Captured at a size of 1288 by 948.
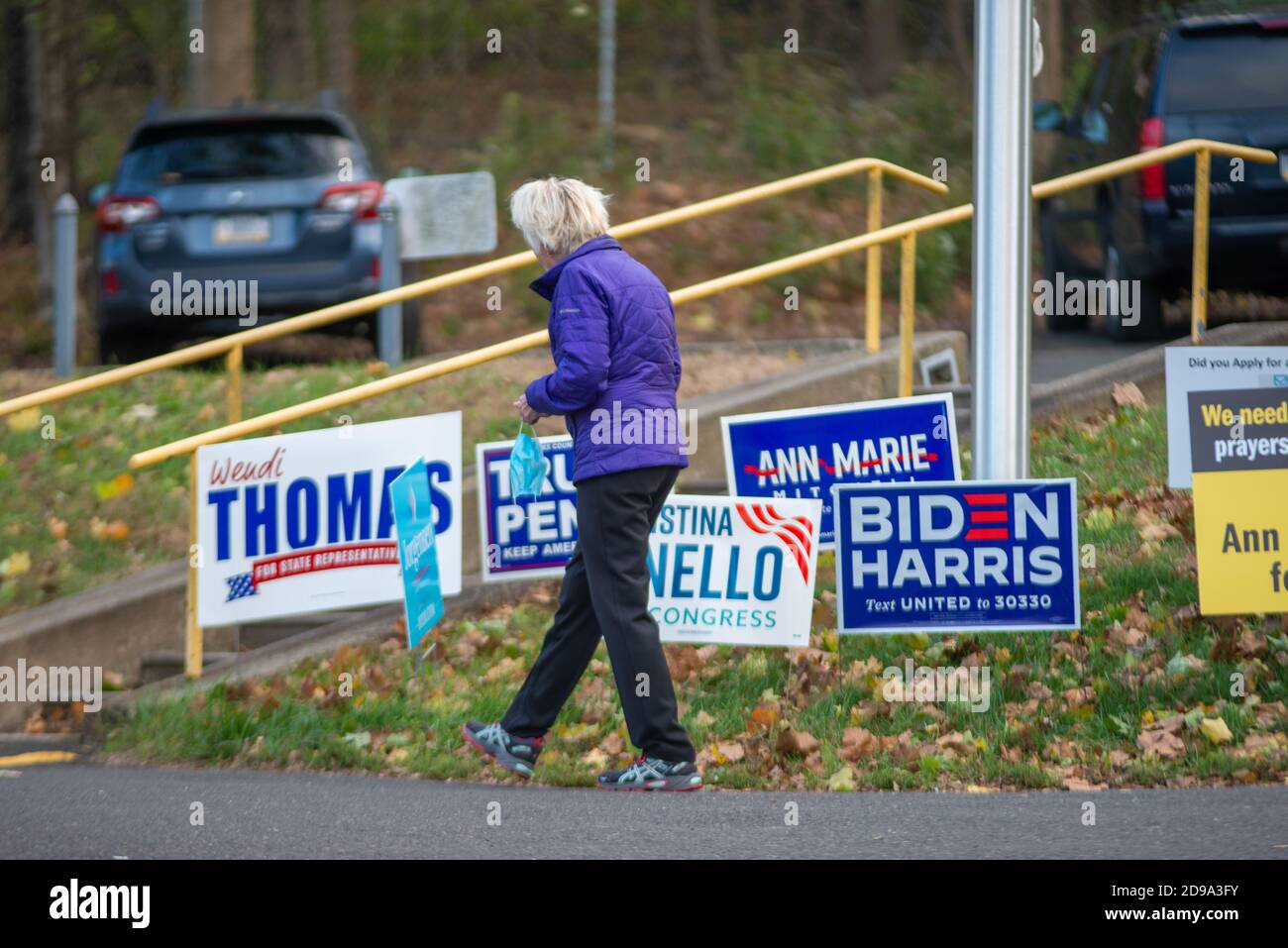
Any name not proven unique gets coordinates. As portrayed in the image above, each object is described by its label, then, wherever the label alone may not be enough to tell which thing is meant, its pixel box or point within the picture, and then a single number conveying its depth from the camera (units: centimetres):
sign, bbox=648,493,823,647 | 1512
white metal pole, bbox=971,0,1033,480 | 1527
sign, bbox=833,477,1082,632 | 1456
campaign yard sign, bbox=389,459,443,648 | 1541
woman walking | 1241
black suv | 2209
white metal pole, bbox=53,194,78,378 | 2444
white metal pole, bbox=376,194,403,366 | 2372
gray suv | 2392
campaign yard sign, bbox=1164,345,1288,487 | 1509
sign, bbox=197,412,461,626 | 1595
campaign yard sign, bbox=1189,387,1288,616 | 1432
